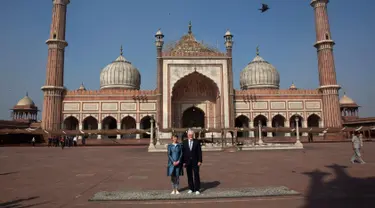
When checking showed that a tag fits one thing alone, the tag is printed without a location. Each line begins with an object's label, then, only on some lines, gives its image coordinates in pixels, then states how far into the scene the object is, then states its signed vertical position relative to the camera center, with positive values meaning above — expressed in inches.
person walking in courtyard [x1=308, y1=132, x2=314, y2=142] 1113.1 -32.8
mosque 1146.7 +140.3
